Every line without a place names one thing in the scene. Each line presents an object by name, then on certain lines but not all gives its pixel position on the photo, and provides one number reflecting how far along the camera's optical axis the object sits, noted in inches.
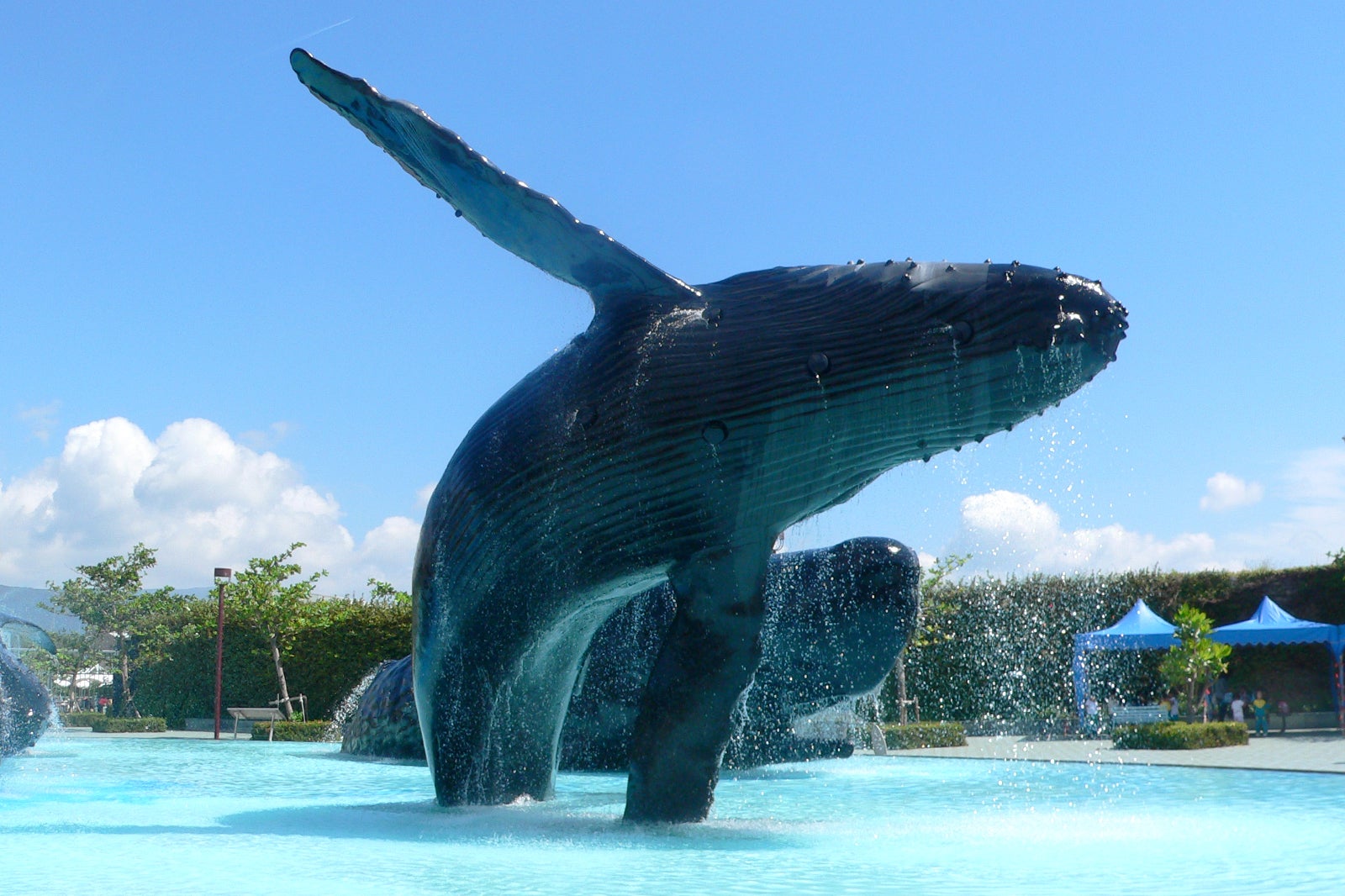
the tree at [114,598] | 2108.8
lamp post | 1364.4
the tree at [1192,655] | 1074.7
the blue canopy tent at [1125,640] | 1126.4
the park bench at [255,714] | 1282.0
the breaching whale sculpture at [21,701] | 598.9
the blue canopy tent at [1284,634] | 1126.4
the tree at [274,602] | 1403.8
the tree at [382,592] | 1642.5
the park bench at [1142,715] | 1111.6
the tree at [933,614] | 1103.7
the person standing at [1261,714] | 1147.9
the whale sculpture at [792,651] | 513.0
